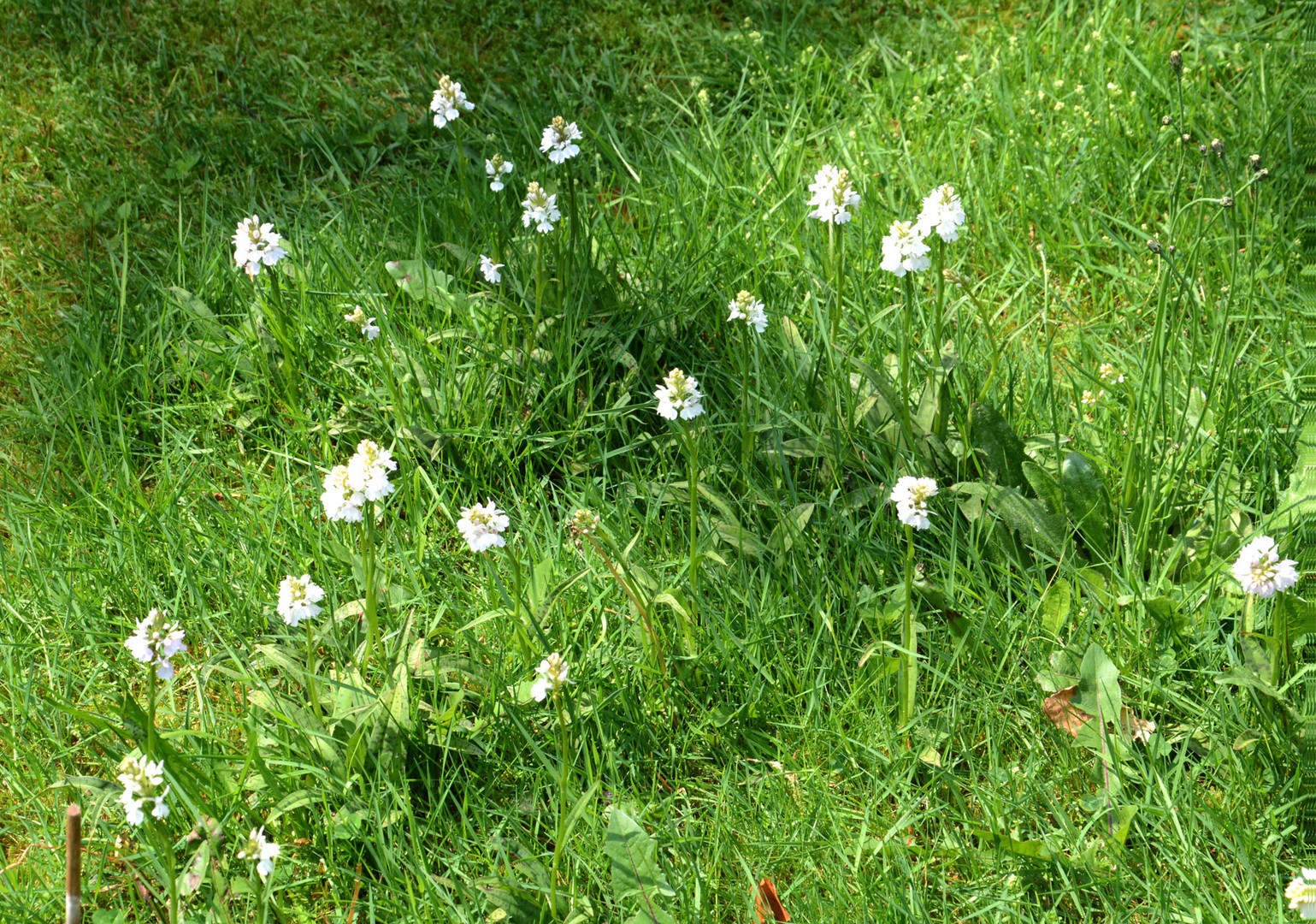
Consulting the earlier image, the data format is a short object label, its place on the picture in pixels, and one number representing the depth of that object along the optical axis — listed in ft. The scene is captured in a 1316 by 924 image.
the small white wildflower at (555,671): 4.85
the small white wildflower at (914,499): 5.34
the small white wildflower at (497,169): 8.06
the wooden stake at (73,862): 3.34
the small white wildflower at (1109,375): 7.91
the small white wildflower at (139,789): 4.61
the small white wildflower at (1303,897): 4.69
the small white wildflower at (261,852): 4.74
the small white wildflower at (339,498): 5.34
